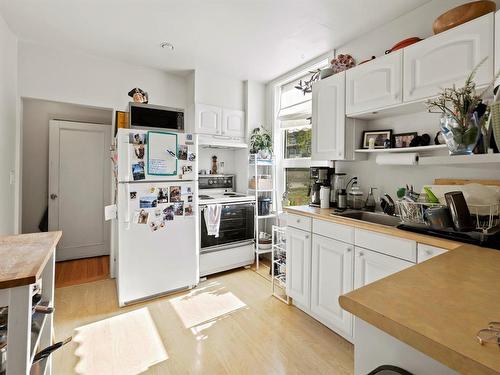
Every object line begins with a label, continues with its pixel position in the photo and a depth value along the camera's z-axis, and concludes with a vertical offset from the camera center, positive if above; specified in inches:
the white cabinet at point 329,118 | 91.4 +25.3
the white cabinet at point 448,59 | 57.8 +31.6
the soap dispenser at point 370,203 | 92.3 -5.5
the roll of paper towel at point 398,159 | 74.5 +8.7
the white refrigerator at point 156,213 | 95.0 -10.6
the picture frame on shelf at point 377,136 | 87.6 +17.5
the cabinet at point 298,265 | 87.8 -27.3
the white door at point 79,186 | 141.5 -0.5
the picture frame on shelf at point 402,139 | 81.0 +15.5
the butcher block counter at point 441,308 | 19.9 -12.0
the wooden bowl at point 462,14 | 60.0 +41.5
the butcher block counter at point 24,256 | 32.6 -11.0
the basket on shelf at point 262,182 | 132.6 +2.3
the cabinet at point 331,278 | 74.4 -27.4
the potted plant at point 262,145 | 134.5 +21.5
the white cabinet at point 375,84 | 75.1 +31.9
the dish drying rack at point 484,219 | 49.8 -5.9
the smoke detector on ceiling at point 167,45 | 104.9 +57.2
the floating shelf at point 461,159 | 36.5 +4.4
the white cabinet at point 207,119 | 129.0 +33.8
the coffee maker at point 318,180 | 102.3 +2.8
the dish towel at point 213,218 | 119.2 -14.5
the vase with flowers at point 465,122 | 41.3 +10.8
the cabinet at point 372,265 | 63.2 -19.9
